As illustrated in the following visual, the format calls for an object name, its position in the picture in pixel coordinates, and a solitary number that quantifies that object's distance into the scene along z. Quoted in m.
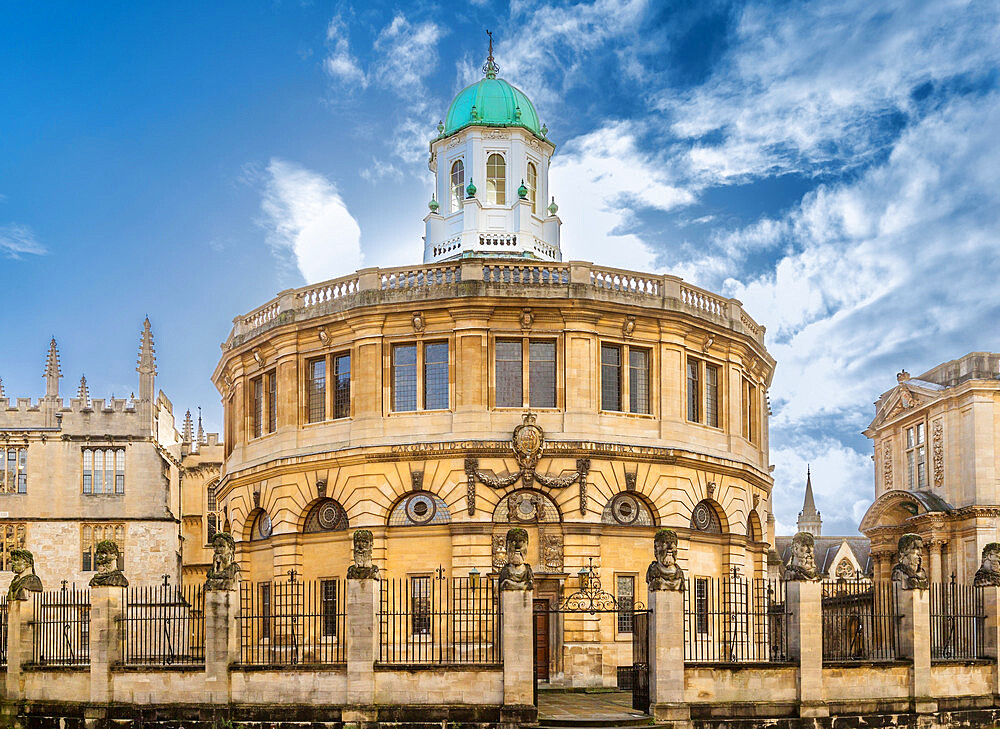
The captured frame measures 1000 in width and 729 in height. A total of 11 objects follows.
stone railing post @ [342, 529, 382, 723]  27.12
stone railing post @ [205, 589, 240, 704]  27.83
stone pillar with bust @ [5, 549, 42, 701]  30.47
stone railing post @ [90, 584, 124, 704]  28.79
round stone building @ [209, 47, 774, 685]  36.59
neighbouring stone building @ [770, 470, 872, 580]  83.12
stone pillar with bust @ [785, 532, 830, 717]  28.27
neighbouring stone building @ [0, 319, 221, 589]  61.69
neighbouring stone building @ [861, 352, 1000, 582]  51.50
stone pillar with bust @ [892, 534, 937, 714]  29.33
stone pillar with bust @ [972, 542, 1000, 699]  30.77
